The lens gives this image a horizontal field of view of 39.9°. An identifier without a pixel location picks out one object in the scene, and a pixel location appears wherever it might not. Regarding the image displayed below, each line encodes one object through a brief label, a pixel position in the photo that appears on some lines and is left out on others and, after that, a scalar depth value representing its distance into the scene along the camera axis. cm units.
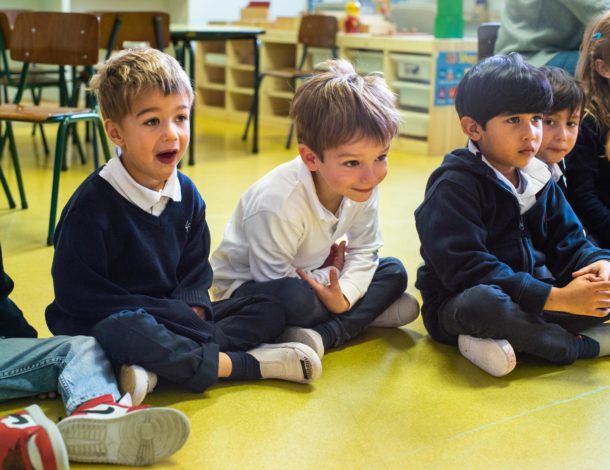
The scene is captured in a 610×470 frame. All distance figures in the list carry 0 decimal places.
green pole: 462
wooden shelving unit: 462
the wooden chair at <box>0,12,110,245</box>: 327
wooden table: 406
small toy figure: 504
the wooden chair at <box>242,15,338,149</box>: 482
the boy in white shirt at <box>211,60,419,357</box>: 177
